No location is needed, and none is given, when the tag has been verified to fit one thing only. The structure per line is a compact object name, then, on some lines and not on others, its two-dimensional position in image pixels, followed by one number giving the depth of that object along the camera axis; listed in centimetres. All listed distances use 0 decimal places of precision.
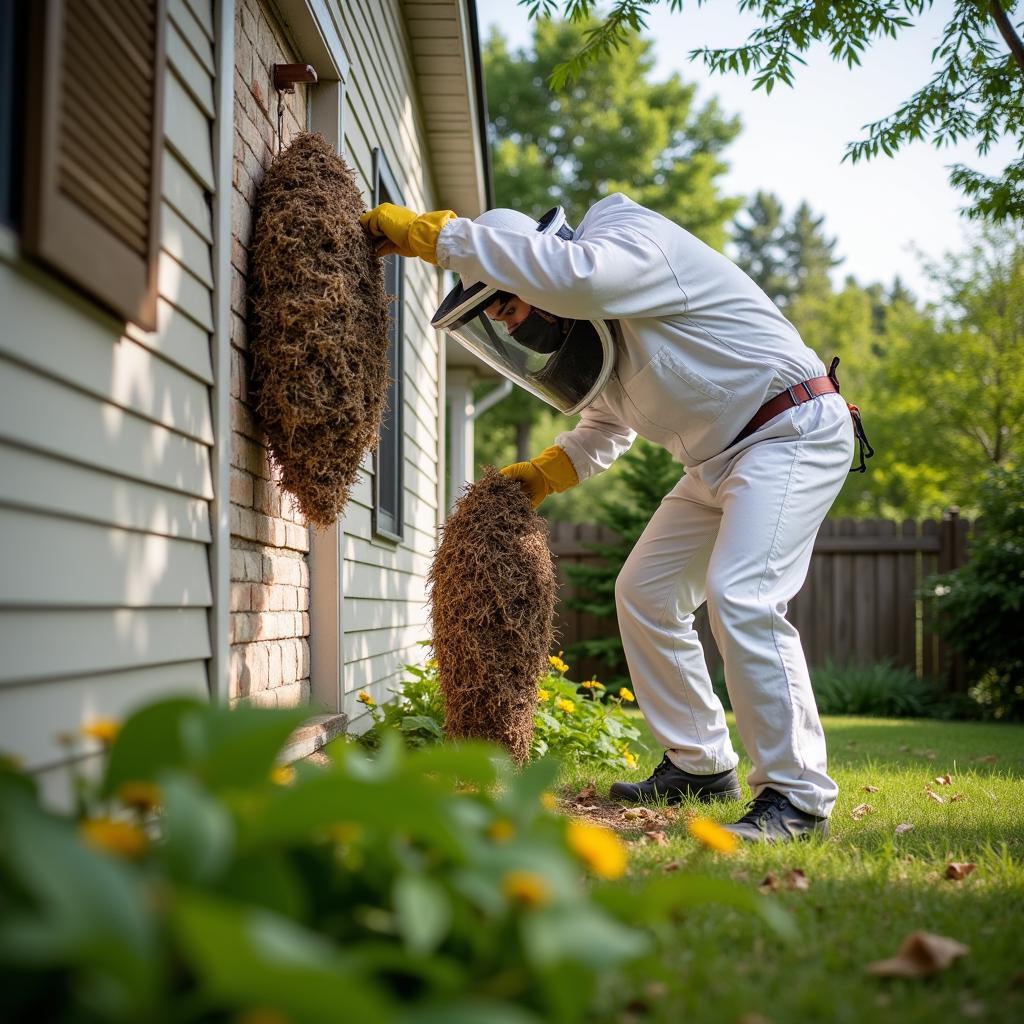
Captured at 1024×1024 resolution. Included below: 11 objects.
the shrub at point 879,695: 891
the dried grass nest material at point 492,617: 351
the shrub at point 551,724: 414
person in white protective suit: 303
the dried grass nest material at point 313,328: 299
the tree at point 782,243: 4219
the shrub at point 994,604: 835
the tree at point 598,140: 2000
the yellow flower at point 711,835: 171
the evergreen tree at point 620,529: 945
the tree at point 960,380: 1634
